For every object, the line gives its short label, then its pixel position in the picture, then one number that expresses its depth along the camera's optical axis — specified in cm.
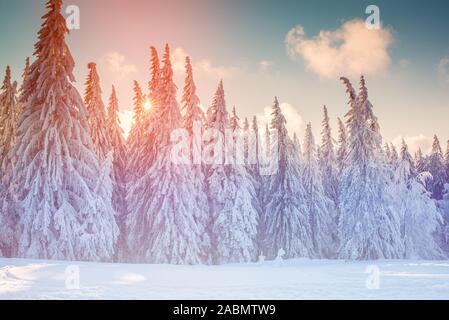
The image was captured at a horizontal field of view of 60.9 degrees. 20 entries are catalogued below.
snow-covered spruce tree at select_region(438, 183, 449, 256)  4722
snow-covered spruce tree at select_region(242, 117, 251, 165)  4208
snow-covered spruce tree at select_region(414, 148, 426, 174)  5698
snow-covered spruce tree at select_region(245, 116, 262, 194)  3991
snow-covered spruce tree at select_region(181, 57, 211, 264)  3059
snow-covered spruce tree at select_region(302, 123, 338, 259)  4081
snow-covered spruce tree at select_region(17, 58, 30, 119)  2292
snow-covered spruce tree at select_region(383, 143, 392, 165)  6304
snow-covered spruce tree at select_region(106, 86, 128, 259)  3145
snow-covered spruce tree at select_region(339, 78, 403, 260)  3281
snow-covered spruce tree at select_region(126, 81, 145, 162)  3400
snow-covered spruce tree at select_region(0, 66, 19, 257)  2633
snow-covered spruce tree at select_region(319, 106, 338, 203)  4628
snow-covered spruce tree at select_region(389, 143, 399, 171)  4278
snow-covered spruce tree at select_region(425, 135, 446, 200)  5241
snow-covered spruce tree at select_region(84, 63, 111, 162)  3134
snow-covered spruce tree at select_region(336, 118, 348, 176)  4397
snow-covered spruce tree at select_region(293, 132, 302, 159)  4053
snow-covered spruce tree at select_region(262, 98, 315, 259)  3706
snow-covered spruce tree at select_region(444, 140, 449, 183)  5407
